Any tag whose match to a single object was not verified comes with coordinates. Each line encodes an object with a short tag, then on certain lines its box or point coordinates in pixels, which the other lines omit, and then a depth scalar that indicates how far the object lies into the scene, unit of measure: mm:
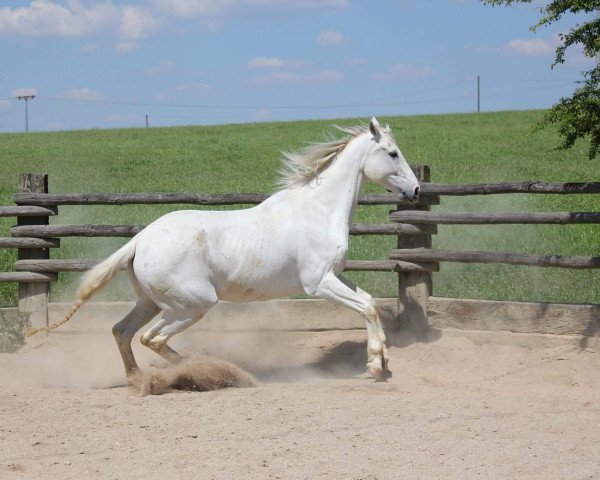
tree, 7609
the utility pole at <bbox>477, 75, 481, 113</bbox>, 61156
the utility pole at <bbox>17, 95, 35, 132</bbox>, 58494
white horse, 7328
